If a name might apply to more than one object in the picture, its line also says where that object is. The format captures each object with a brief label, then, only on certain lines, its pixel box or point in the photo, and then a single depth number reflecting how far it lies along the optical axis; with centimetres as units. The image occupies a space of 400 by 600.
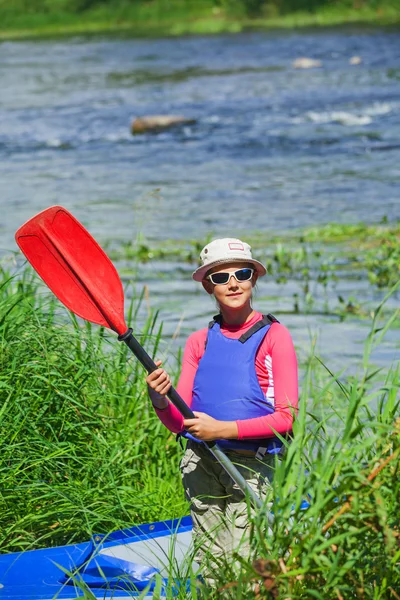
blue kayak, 706
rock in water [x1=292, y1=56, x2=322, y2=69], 5481
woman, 616
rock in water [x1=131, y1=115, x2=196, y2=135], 3731
